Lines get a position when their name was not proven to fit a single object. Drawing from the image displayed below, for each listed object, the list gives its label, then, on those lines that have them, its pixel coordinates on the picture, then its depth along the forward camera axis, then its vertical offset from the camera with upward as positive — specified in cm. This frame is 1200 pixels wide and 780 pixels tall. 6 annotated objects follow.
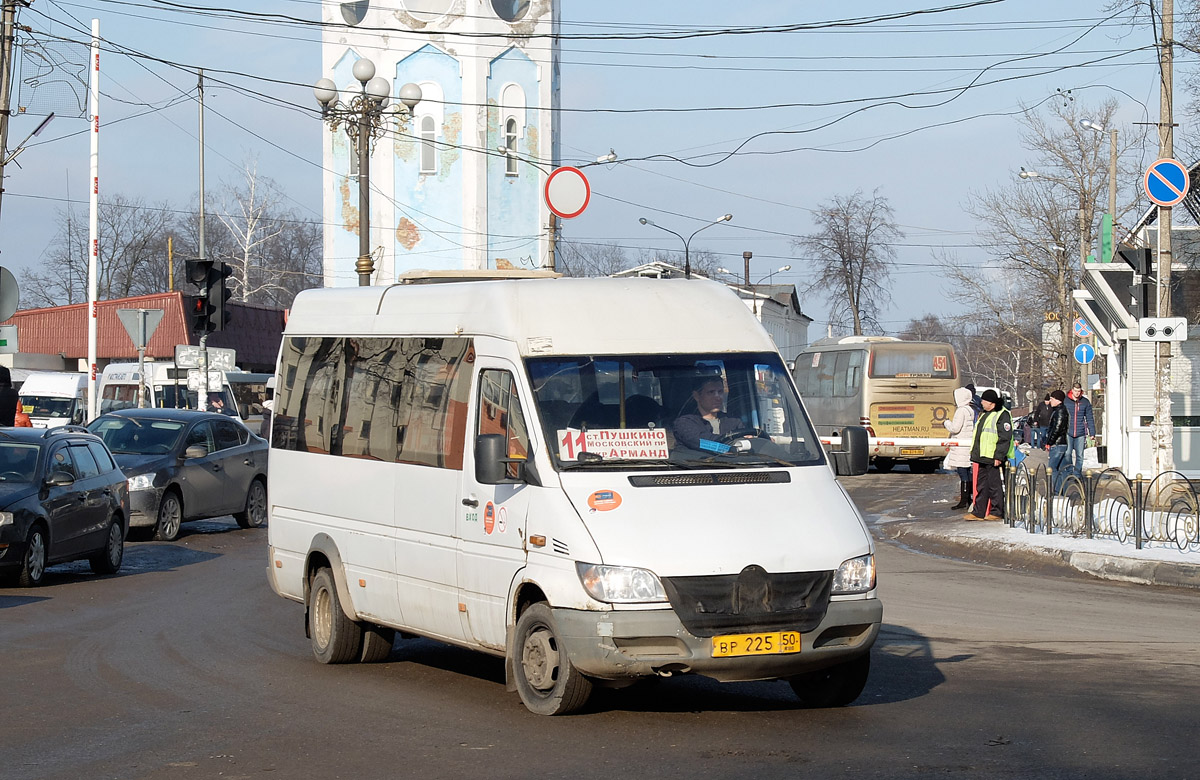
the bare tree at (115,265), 9238 +870
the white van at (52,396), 4294 +13
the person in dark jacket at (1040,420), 3450 -44
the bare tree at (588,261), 10844 +1146
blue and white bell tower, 5609 +1027
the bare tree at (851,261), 8706 +849
